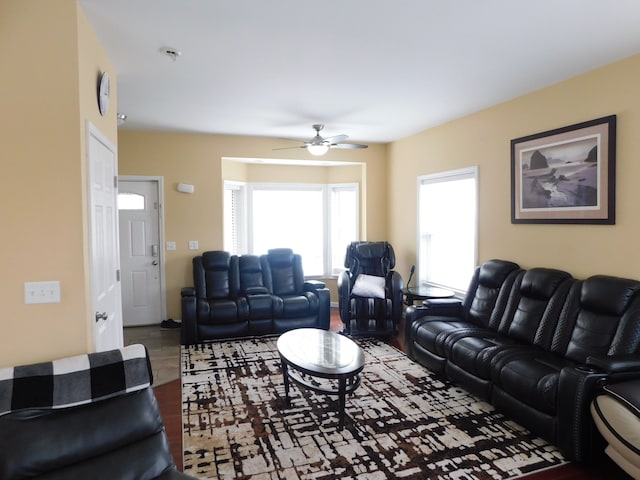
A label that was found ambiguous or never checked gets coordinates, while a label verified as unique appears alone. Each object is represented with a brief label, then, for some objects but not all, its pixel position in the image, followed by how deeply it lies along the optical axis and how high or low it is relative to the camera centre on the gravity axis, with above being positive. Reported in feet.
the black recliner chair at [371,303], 16.79 -2.96
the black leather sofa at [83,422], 5.22 -2.55
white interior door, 7.76 -0.13
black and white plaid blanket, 5.57 -2.10
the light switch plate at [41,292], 6.85 -0.96
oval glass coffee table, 9.50 -3.16
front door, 18.15 -0.85
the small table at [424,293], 14.74 -2.31
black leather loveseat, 15.96 -2.71
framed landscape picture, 10.44 +1.54
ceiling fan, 15.57 +3.37
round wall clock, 8.55 +3.01
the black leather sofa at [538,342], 8.05 -2.92
